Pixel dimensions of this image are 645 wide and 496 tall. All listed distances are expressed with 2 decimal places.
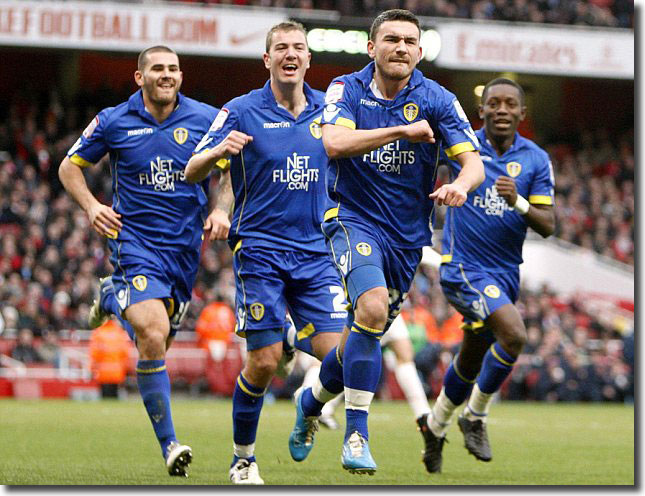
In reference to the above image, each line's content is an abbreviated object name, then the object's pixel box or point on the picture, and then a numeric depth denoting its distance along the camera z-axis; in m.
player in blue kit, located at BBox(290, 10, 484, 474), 11.10
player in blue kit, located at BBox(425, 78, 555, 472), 14.91
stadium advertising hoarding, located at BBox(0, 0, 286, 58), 43.87
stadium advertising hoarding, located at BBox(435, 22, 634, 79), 47.98
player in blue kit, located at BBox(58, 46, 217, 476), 13.50
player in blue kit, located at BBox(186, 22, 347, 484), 12.74
